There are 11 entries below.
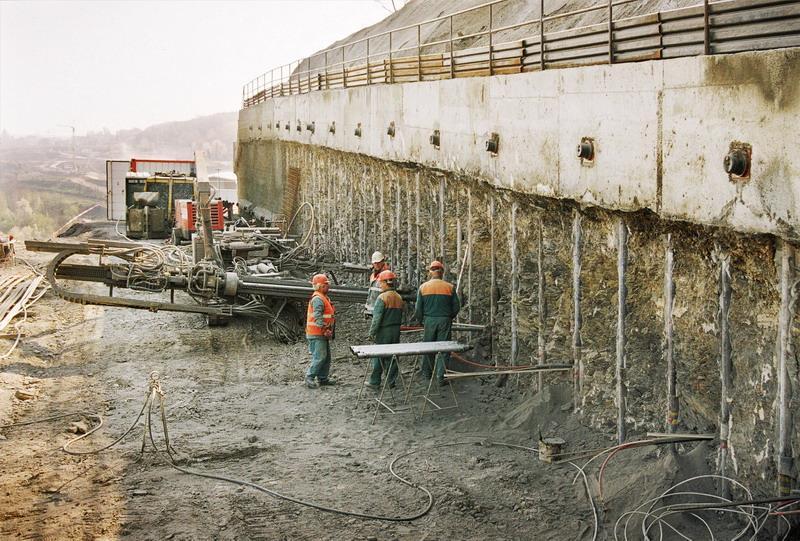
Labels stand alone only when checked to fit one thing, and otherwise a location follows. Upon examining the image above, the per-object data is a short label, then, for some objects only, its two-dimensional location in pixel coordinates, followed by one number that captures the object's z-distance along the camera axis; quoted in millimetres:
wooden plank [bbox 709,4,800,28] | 8375
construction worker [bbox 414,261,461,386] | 13749
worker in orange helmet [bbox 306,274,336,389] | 14219
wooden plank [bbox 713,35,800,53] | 8246
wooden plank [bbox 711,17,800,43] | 8344
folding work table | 12570
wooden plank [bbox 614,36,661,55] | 10383
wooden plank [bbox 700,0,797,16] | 8672
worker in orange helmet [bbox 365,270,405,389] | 13914
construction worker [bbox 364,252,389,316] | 15305
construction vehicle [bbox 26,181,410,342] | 16188
